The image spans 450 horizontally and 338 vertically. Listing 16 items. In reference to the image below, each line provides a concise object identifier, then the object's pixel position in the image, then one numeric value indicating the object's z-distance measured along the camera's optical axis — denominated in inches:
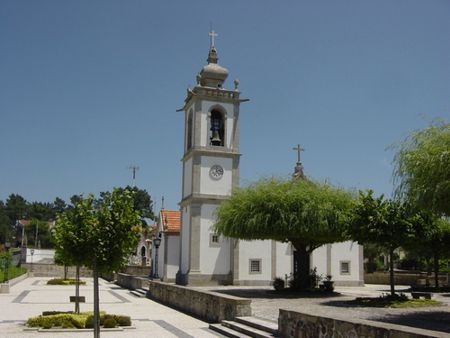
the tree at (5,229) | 4840.1
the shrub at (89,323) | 613.3
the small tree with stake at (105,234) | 473.4
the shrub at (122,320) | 637.3
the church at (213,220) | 1405.0
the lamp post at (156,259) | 1401.3
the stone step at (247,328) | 524.4
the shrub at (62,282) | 1708.9
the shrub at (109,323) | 618.0
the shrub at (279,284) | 1077.8
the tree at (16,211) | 6181.1
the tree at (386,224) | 767.7
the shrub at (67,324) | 612.7
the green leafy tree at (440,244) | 1078.7
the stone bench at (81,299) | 1016.2
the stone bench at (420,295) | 840.8
